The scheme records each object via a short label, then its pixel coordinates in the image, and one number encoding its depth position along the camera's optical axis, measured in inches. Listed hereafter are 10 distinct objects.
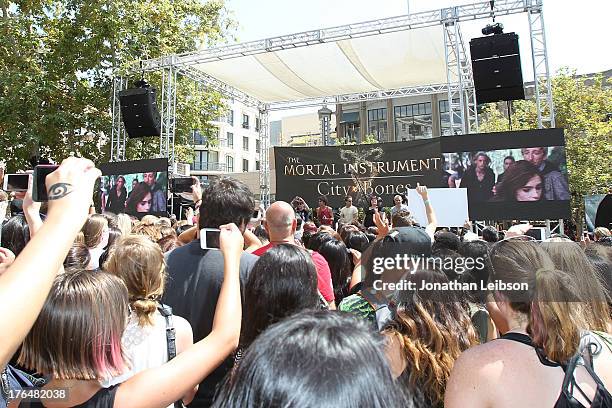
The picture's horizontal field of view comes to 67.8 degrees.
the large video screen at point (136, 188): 410.6
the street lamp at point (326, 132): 844.7
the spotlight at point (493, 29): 339.6
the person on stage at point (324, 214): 418.6
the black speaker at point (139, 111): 461.7
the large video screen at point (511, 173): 283.6
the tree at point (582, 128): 750.5
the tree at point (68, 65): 513.0
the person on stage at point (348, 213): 399.2
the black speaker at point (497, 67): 335.3
